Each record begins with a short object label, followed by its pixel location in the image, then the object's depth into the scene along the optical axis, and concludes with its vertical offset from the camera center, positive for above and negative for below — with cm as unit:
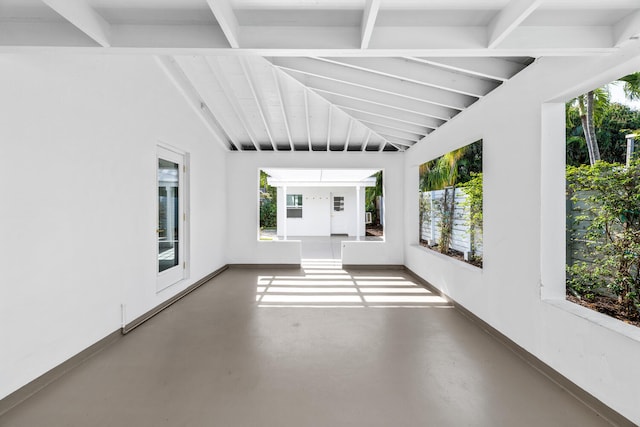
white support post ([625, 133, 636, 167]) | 298 +66
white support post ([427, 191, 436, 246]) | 749 -23
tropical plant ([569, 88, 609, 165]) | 470 +160
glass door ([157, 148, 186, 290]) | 489 -11
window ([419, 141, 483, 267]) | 578 +14
